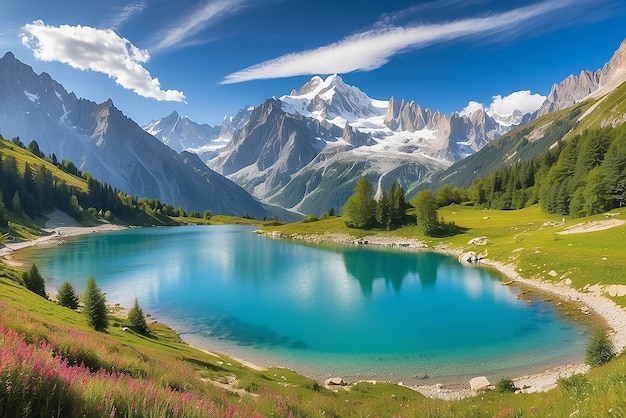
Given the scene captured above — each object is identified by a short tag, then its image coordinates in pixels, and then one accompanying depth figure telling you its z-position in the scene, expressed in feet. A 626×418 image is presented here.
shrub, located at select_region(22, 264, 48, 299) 114.42
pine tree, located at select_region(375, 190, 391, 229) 408.10
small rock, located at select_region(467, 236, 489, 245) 287.09
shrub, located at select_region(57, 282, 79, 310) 106.11
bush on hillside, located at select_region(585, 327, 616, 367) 69.82
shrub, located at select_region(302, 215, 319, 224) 558.23
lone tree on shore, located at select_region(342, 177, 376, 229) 417.49
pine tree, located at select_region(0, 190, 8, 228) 355.15
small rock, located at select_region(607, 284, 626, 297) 130.00
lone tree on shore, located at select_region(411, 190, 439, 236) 355.15
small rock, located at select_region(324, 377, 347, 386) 79.66
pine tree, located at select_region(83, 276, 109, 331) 81.56
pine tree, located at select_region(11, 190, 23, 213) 444.55
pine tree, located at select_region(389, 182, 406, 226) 404.77
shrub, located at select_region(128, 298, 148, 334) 97.50
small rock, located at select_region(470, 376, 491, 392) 77.41
